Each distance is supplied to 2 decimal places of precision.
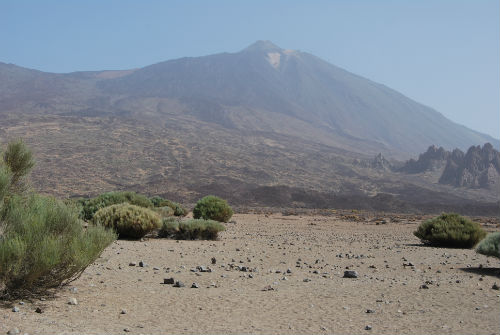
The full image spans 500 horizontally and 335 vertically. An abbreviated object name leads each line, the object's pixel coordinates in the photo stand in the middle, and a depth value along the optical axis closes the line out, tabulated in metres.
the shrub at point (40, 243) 5.86
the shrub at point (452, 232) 15.46
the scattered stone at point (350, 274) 9.21
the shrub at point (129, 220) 14.27
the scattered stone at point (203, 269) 9.50
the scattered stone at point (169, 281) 8.08
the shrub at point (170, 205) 27.55
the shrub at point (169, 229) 15.45
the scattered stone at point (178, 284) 7.87
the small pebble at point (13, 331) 4.89
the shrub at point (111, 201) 19.05
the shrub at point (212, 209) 23.56
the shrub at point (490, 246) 9.99
